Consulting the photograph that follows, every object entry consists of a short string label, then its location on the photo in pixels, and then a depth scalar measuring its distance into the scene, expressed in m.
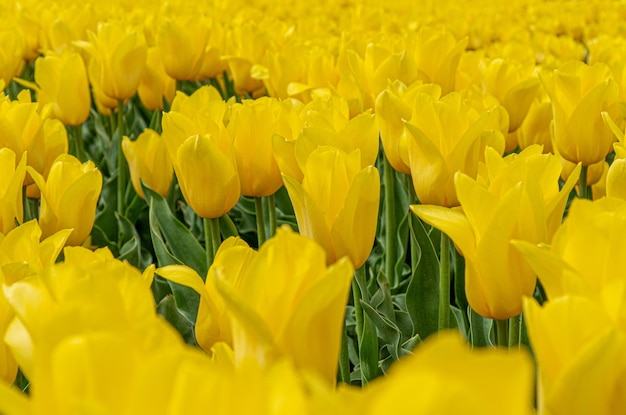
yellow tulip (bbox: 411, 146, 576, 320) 0.62
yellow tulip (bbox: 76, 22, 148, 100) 1.06
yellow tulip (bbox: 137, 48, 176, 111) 1.19
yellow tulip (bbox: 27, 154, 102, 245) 0.79
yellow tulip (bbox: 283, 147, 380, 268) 0.67
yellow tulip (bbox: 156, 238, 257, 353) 0.58
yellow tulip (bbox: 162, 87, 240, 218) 0.76
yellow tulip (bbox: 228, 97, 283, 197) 0.78
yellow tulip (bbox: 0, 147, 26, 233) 0.73
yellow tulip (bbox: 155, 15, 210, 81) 1.14
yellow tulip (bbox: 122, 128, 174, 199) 0.99
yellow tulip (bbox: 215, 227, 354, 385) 0.48
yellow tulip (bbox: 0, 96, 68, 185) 0.85
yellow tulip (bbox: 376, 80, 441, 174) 0.80
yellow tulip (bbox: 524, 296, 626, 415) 0.42
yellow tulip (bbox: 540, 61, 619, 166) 0.82
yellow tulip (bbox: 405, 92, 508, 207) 0.74
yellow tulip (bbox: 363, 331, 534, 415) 0.28
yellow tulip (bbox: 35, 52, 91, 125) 1.04
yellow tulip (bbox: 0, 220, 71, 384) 0.62
